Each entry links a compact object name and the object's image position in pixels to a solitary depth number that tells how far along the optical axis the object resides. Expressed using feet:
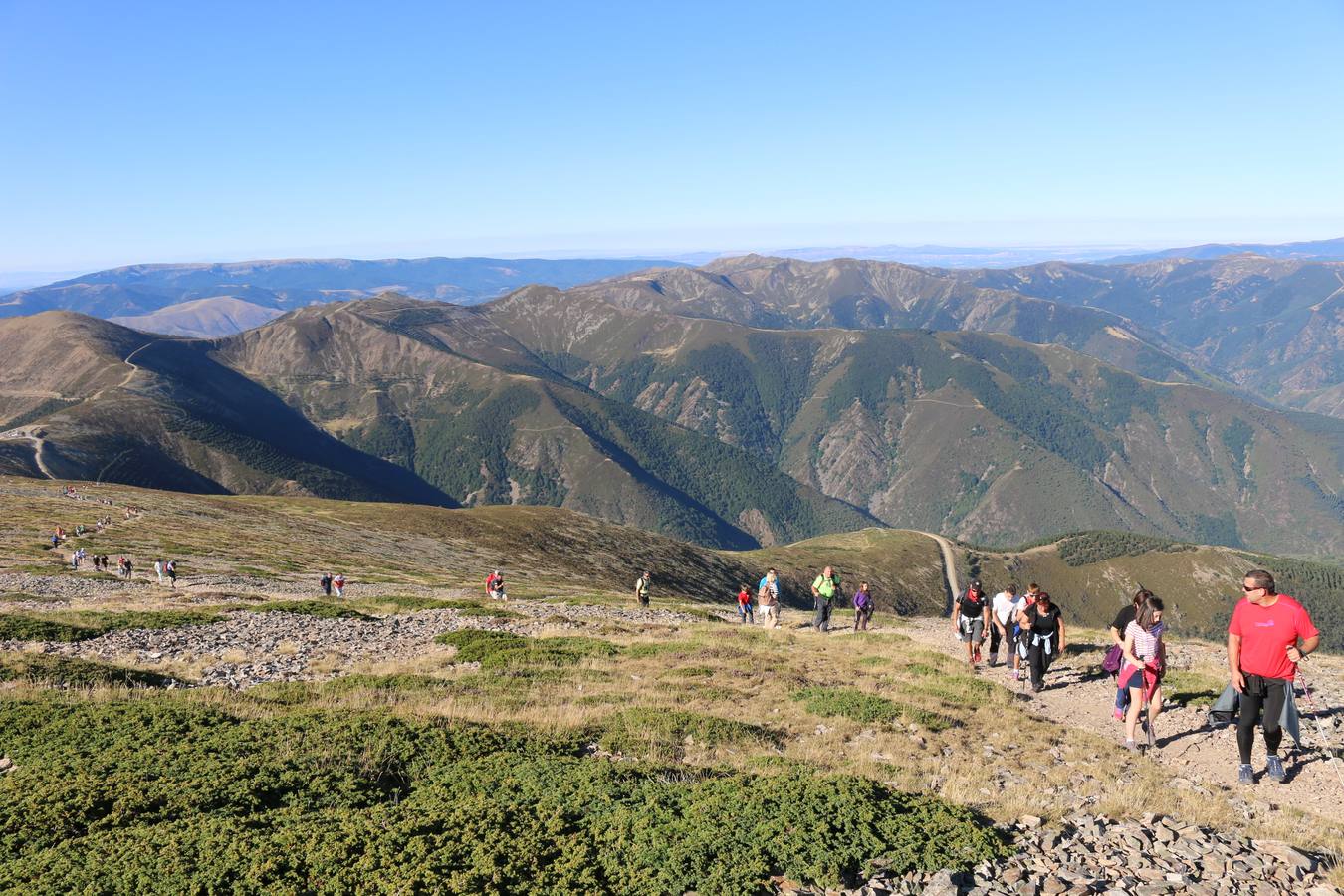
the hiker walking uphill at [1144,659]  57.98
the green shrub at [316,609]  108.25
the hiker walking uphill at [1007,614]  84.69
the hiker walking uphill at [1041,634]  74.59
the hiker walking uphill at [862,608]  117.82
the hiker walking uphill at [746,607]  139.13
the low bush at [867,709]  61.67
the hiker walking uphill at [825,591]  113.39
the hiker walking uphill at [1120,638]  59.31
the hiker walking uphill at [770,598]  125.39
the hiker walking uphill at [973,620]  89.92
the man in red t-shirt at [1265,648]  45.91
